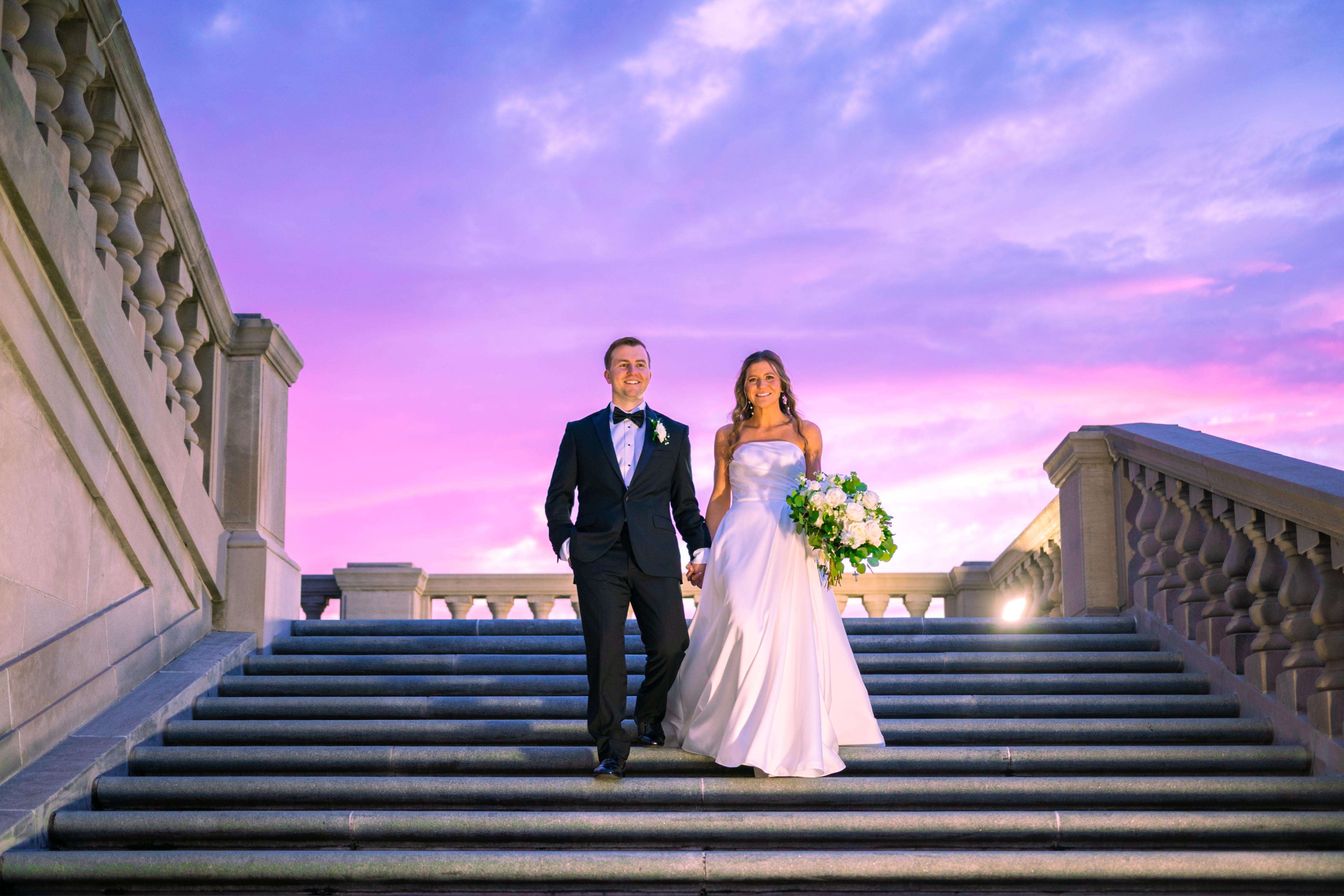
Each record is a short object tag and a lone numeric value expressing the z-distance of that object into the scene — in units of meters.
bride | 6.27
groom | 6.34
